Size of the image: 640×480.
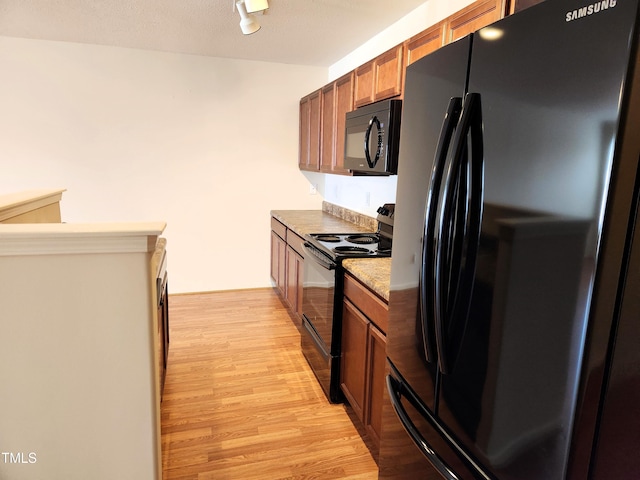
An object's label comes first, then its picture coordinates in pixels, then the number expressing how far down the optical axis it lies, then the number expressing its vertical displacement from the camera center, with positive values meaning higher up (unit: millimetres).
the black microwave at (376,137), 2301 +202
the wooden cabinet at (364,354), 1893 -900
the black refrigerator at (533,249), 672 -140
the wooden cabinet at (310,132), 3867 +367
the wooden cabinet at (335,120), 3177 +408
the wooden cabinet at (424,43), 1995 +661
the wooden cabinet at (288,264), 3352 -870
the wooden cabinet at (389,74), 2363 +582
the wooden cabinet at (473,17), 1593 +647
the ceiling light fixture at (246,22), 2600 +917
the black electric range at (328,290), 2361 -739
